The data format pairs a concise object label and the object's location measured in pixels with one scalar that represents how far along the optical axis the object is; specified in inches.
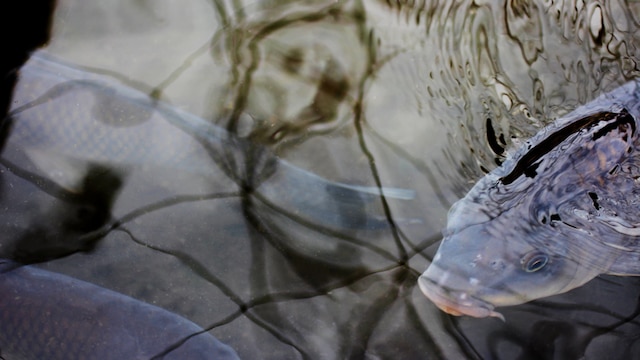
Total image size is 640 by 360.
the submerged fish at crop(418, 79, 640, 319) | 33.7
